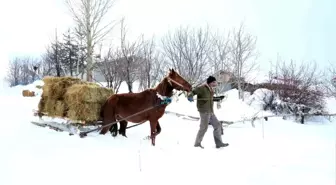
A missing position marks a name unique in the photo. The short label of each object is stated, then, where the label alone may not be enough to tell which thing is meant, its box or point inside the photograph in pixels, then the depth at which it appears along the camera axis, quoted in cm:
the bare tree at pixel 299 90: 2238
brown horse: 808
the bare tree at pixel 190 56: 2693
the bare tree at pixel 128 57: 2406
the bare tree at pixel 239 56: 2813
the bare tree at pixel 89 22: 2139
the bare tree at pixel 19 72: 7688
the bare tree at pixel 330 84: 2913
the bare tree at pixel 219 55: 2775
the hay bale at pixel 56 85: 893
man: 804
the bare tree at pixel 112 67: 2417
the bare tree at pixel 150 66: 2926
